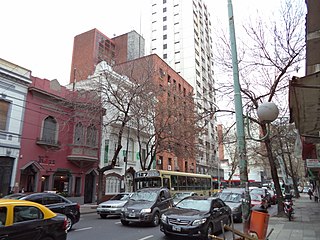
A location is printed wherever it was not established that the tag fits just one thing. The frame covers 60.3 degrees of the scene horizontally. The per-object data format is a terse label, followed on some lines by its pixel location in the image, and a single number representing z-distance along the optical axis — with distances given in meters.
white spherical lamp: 6.66
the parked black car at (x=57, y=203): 10.50
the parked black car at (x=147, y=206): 12.59
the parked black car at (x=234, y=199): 14.77
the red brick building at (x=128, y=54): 42.31
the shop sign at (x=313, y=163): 14.89
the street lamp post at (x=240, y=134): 6.84
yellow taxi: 5.95
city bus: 21.30
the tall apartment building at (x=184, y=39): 59.47
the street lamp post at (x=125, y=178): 27.87
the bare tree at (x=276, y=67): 14.80
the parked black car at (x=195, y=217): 9.48
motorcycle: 15.39
